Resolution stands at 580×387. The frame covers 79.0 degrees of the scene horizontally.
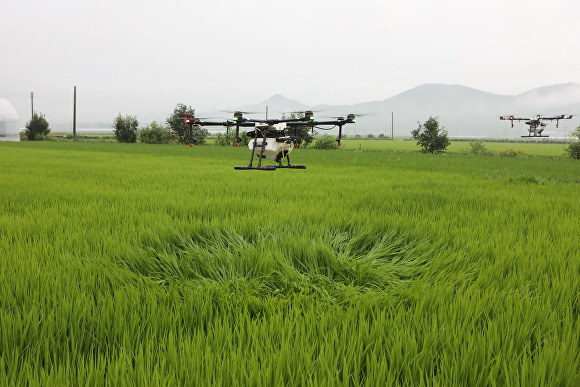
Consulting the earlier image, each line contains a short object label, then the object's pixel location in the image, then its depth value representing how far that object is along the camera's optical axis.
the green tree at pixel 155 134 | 40.03
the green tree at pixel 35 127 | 43.41
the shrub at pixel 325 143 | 33.15
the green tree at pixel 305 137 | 32.04
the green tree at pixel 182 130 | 36.39
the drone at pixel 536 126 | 30.43
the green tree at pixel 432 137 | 31.00
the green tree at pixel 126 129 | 41.16
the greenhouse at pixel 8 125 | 46.25
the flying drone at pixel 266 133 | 7.83
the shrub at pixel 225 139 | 35.94
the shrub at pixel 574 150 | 26.08
